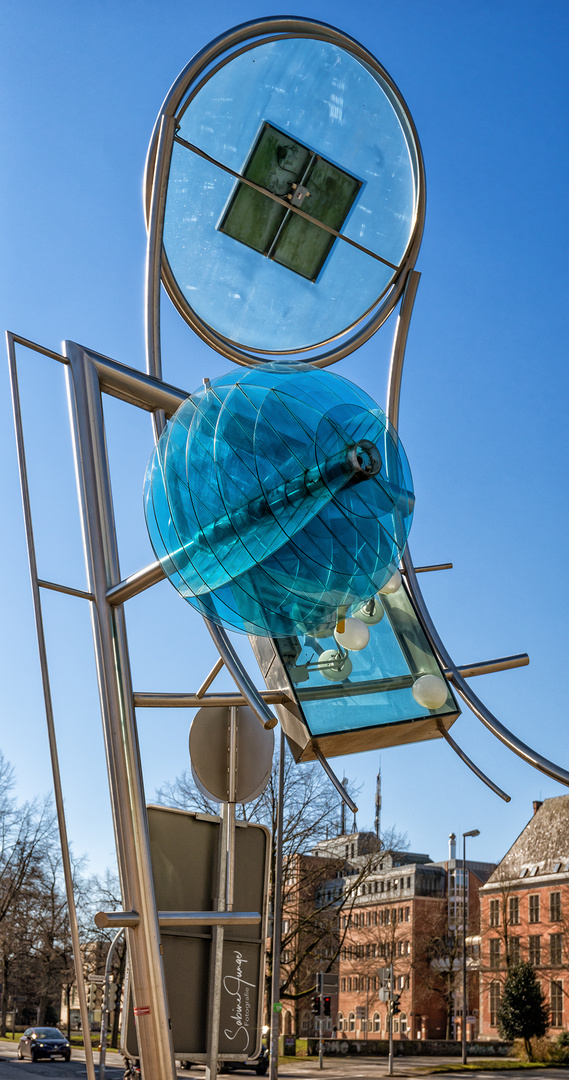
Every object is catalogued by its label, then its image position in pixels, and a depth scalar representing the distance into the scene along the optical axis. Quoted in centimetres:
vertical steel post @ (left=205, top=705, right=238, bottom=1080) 387
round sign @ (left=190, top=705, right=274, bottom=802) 432
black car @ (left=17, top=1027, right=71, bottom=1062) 3198
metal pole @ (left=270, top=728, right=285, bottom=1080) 2189
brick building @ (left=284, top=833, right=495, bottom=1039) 6382
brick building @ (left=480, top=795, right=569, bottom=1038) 5472
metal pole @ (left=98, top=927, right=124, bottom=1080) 1764
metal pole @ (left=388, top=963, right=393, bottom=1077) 3202
